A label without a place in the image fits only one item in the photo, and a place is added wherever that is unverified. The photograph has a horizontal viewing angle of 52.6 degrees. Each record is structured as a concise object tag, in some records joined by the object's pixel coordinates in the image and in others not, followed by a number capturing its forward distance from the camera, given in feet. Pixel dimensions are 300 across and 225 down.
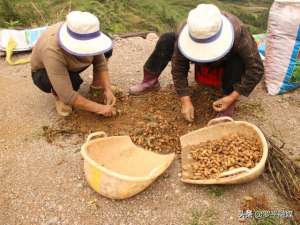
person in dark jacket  5.22
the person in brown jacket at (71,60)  5.54
